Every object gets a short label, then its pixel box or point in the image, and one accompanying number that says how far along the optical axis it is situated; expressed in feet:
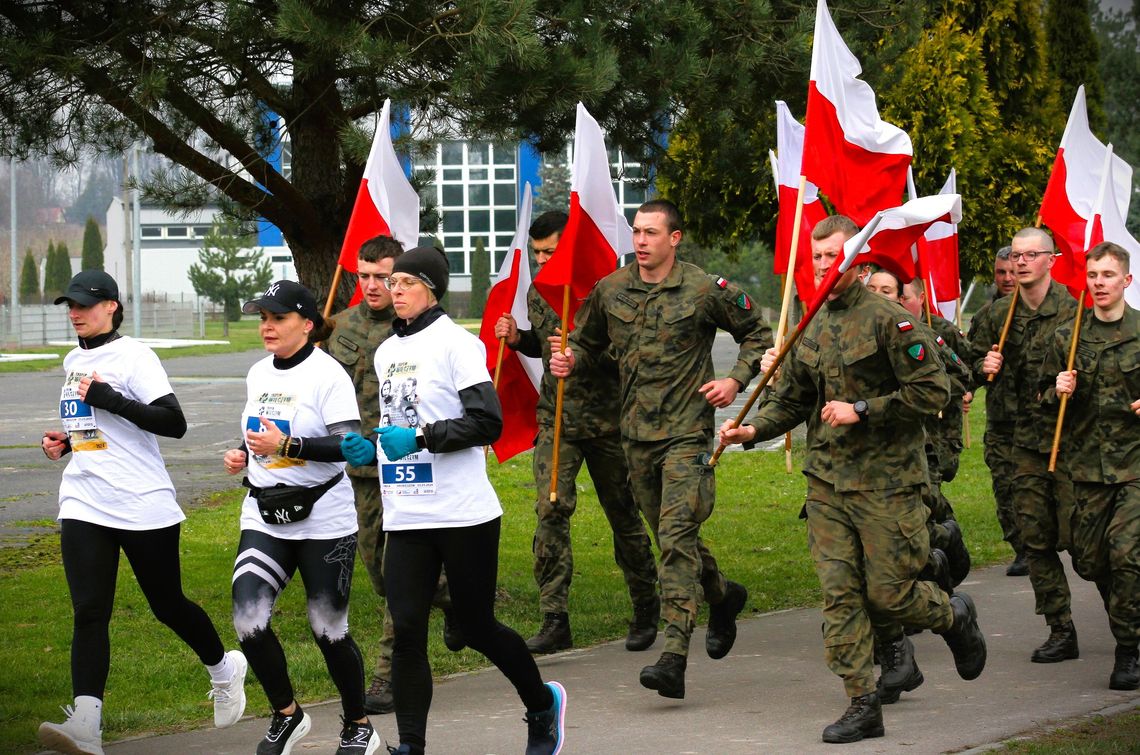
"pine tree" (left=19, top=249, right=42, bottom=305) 257.96
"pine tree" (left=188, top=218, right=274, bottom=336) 229.86
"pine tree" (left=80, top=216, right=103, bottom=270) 260.42
